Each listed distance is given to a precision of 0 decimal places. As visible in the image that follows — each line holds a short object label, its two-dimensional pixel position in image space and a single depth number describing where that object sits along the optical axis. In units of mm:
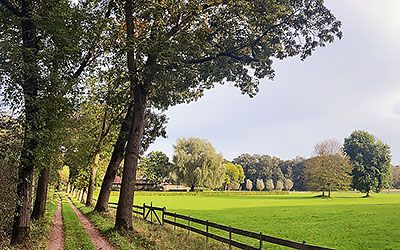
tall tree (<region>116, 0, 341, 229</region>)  16609
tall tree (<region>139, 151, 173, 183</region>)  114631
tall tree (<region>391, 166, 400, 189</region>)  157250
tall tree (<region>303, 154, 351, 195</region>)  90562
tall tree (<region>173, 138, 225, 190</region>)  91938
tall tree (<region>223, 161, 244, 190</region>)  140250
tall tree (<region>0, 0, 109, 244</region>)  12133
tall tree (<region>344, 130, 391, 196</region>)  95812
